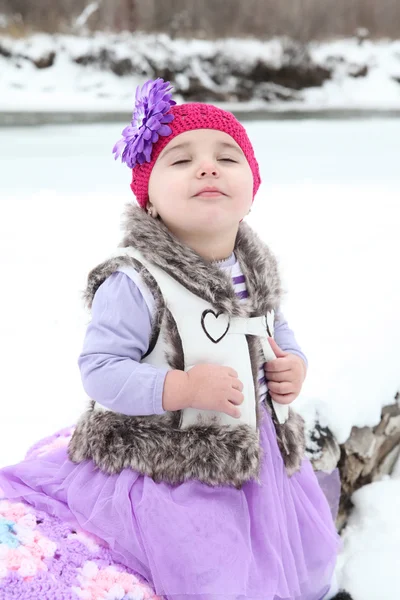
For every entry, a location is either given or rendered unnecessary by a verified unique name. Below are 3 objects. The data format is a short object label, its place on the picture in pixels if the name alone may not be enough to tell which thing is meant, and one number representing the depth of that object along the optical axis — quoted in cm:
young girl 143
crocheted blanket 139
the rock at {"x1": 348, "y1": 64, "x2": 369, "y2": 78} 665
